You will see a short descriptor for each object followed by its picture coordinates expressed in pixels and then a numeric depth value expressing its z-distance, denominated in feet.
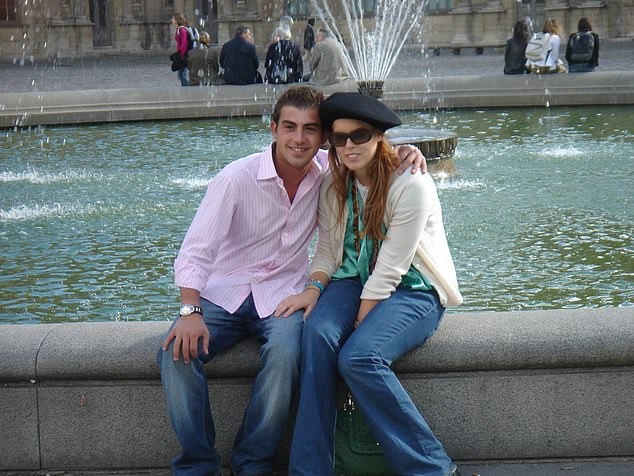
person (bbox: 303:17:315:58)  98.22
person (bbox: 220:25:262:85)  60.85
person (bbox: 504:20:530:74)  62.18
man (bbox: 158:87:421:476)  12.84
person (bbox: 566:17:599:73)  61.93
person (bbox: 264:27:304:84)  61.05
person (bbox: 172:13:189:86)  69.87
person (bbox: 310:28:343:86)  58.08
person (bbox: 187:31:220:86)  63.87
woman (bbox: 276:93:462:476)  12.49
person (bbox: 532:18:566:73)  59.31
